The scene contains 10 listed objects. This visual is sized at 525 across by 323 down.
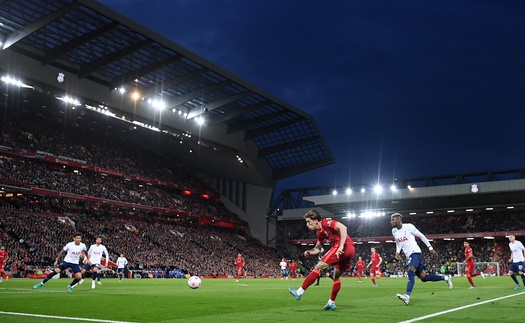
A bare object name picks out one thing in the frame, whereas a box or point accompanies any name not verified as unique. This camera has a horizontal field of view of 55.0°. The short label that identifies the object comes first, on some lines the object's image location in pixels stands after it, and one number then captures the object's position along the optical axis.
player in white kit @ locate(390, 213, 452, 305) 11.71
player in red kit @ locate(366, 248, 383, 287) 28.36
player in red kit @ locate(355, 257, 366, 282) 36.76
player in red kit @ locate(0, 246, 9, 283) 28.61
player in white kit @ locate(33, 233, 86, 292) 17.80
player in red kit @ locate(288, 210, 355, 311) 10.17
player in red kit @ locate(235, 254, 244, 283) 39.76
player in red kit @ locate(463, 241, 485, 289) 22.07
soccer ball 19.34
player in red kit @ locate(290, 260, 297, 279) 48.78
